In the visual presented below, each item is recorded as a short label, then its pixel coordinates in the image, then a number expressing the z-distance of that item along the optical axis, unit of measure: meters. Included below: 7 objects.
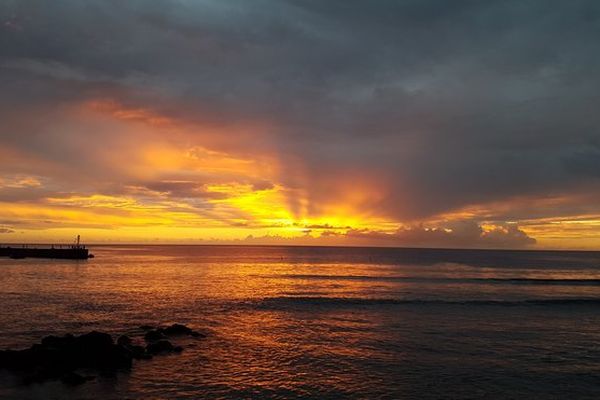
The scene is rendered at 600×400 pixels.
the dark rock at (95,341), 24.59
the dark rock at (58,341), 25.06
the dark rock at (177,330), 31.80
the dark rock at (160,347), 26.62
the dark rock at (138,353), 25.36
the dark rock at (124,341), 26.62
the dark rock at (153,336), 29.73
